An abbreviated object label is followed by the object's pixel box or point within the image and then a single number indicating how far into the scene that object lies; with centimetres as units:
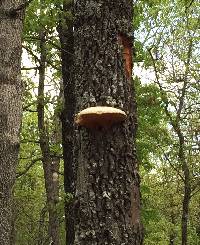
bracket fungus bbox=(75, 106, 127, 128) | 296
